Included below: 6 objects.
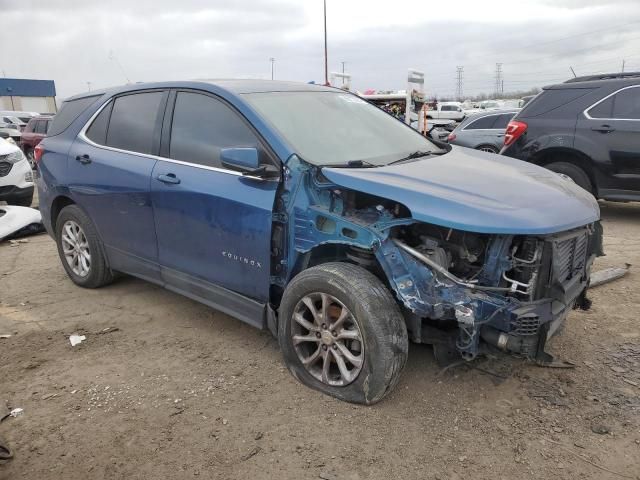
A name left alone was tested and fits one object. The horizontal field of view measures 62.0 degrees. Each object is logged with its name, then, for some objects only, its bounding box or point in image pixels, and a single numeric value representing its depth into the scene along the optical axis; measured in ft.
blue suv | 8.71
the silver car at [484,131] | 37.68
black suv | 21.75
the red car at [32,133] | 55.47
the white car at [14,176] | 26.90
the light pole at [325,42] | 83.19
